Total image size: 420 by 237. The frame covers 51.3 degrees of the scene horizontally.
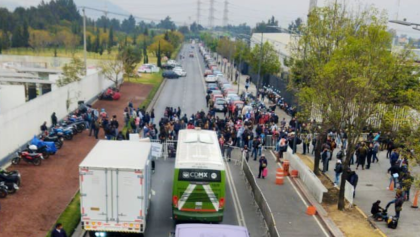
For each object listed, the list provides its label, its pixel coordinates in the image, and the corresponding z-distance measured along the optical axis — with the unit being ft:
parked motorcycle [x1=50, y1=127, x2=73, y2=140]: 87.33
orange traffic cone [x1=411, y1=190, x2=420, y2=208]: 60.54
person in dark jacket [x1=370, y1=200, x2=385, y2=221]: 55.91
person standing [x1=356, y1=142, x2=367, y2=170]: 75.36
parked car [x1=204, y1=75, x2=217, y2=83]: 202.90
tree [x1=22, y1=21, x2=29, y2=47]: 331.16
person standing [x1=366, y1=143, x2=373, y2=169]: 77.20
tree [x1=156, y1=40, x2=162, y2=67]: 270.94
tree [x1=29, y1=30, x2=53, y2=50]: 320.89
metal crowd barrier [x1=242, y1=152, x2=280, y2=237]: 47.53
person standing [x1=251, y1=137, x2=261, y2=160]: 81.71
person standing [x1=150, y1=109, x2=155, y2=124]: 102.94
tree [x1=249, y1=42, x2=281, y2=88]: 174.29
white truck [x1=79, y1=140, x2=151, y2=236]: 43.21
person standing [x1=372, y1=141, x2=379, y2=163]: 80.53
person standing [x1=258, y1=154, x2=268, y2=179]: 71.20
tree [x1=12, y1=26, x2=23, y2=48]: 327.47
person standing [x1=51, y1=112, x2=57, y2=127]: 93.81
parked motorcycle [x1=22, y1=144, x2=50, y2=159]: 73.82
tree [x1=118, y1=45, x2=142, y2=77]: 169.89
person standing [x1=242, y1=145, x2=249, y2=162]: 80.44
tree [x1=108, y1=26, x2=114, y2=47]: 382.83
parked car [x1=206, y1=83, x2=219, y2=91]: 167.78
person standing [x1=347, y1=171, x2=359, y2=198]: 62.76
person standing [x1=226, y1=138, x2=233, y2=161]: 81.46
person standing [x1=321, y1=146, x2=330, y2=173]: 74.74
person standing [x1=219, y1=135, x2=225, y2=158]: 81.53
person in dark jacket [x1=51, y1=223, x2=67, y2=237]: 41.02
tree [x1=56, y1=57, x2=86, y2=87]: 129.39
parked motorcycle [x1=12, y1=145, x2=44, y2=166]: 70.44
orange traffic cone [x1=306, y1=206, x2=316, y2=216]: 58.49
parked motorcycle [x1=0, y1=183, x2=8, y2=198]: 55.98
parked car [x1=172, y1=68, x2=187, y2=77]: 226.97
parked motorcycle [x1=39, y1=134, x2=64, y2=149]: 81.30
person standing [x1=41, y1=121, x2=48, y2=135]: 86.07
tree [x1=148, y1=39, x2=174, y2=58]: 301.90
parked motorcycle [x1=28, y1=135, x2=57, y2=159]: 74.02
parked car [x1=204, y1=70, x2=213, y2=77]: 228.20
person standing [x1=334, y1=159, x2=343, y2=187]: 65.85
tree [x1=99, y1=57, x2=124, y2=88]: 152.25
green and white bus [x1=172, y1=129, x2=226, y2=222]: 49.29
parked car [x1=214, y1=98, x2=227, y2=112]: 130.62
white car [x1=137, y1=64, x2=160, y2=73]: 232.30
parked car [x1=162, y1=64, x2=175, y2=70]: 265.52
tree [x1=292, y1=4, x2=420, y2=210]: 58.08
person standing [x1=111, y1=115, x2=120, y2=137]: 88.11
